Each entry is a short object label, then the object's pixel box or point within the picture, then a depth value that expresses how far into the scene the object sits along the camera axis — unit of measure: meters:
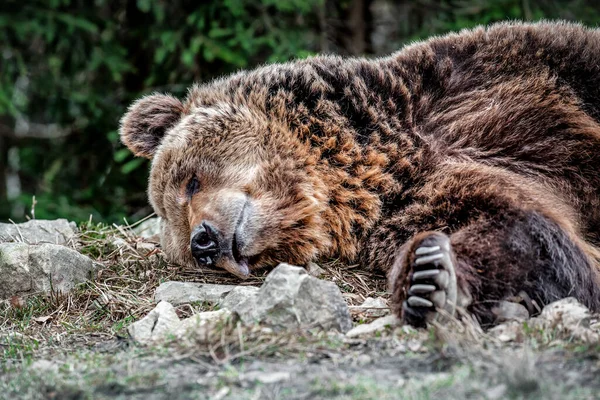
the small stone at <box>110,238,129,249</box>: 10.80
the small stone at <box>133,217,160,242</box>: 12.03
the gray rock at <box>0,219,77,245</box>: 10.34
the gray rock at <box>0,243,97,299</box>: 8.96
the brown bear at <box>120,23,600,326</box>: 8.91
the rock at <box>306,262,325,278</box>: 9.24
